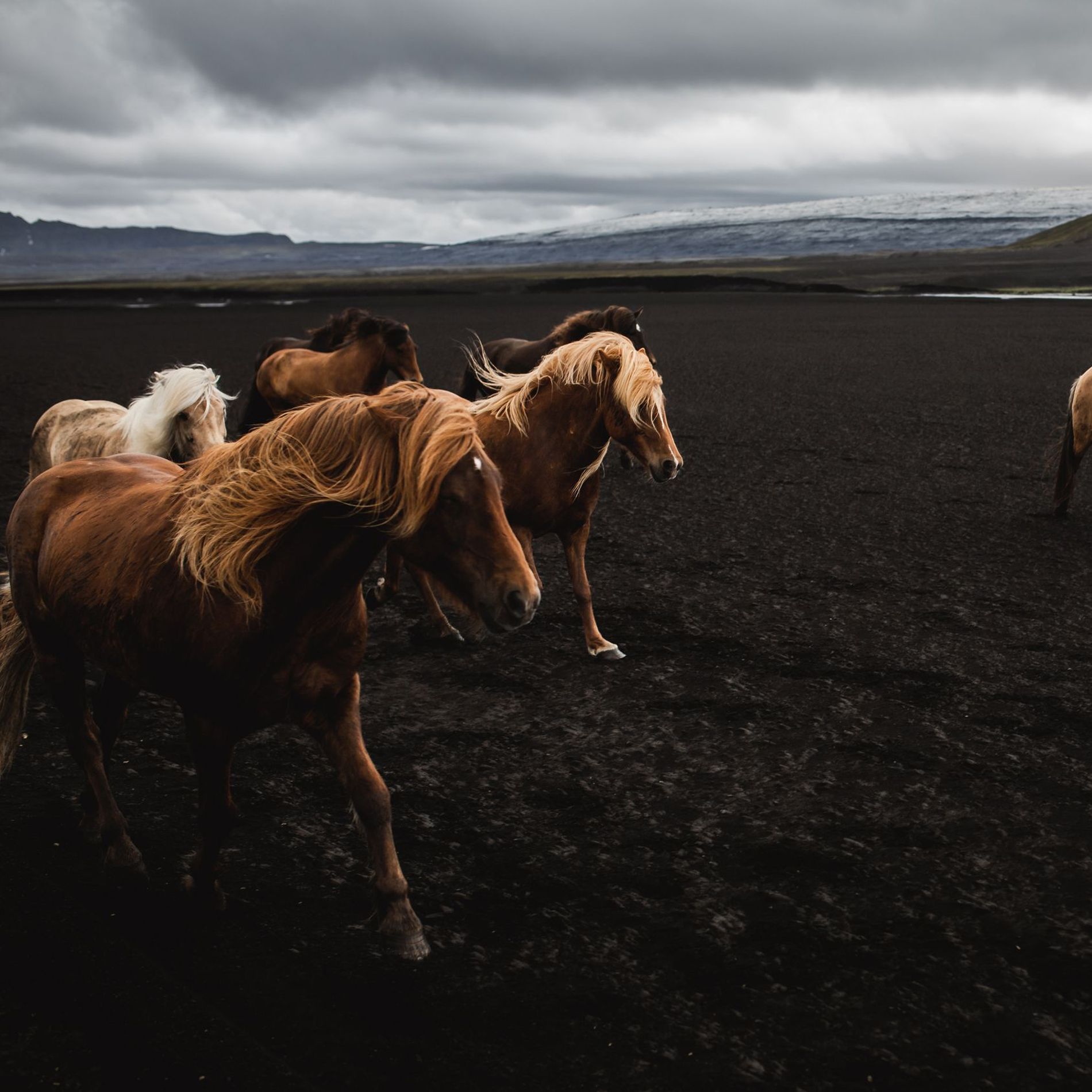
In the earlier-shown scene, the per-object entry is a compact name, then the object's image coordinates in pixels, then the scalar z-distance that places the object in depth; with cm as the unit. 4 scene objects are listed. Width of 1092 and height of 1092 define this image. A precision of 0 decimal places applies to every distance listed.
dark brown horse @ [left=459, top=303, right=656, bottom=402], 683
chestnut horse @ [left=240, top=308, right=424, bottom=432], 985
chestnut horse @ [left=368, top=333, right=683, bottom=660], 528
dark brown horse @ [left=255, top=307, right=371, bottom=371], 1016
